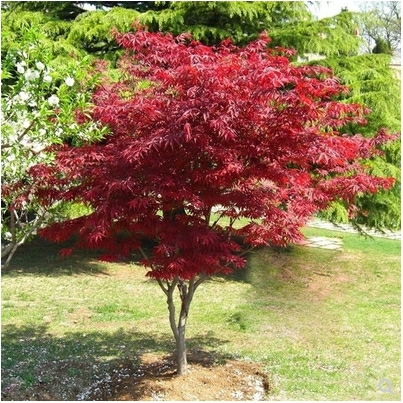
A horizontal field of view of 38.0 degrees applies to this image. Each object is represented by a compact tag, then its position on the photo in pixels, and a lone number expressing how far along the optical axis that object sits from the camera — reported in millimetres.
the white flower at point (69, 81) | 3680
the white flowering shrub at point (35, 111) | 3676
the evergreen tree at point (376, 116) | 9047
